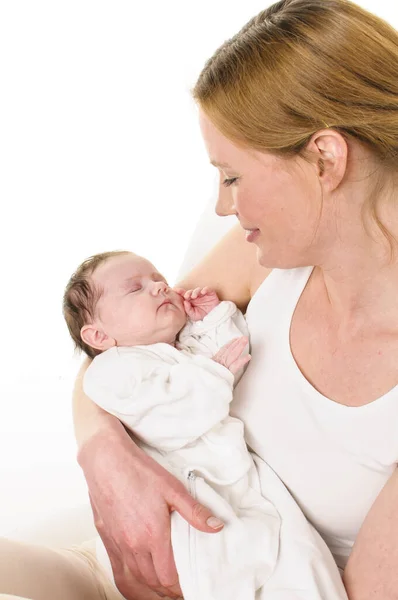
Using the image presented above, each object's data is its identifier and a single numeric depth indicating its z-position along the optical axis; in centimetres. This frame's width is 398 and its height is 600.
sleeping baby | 118
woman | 112
